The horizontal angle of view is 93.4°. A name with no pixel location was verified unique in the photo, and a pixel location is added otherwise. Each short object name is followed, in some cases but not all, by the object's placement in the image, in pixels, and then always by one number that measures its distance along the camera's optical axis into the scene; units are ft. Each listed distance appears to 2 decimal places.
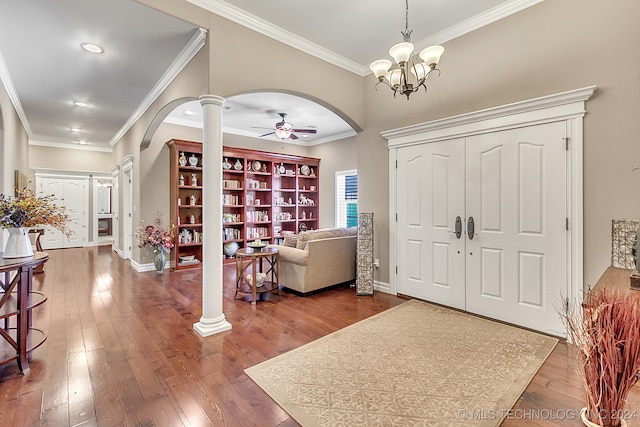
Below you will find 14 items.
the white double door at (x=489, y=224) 9.73
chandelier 8.24
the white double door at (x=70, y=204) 28.30
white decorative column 10.12
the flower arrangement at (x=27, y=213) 8.33
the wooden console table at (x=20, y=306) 7.47
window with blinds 25.07
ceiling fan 19.39
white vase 8.25
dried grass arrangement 2.72
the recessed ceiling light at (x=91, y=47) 11.49
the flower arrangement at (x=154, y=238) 18.57
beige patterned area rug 6.22
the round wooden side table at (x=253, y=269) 13.19
